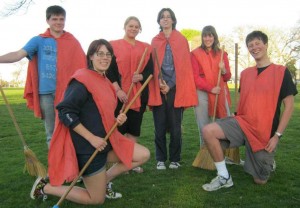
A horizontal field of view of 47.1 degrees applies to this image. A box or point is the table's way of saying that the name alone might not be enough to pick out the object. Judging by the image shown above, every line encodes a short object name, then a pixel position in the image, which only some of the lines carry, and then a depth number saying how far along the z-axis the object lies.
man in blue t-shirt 4.50
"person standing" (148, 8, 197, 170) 5.24
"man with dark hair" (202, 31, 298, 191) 4.36
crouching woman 3.49
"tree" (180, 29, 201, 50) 76.80
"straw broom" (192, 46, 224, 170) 5.16
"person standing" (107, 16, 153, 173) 4.90
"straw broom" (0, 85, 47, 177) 4.61
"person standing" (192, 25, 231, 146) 5.33
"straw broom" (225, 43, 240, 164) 5.42
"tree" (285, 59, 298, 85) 48.48
